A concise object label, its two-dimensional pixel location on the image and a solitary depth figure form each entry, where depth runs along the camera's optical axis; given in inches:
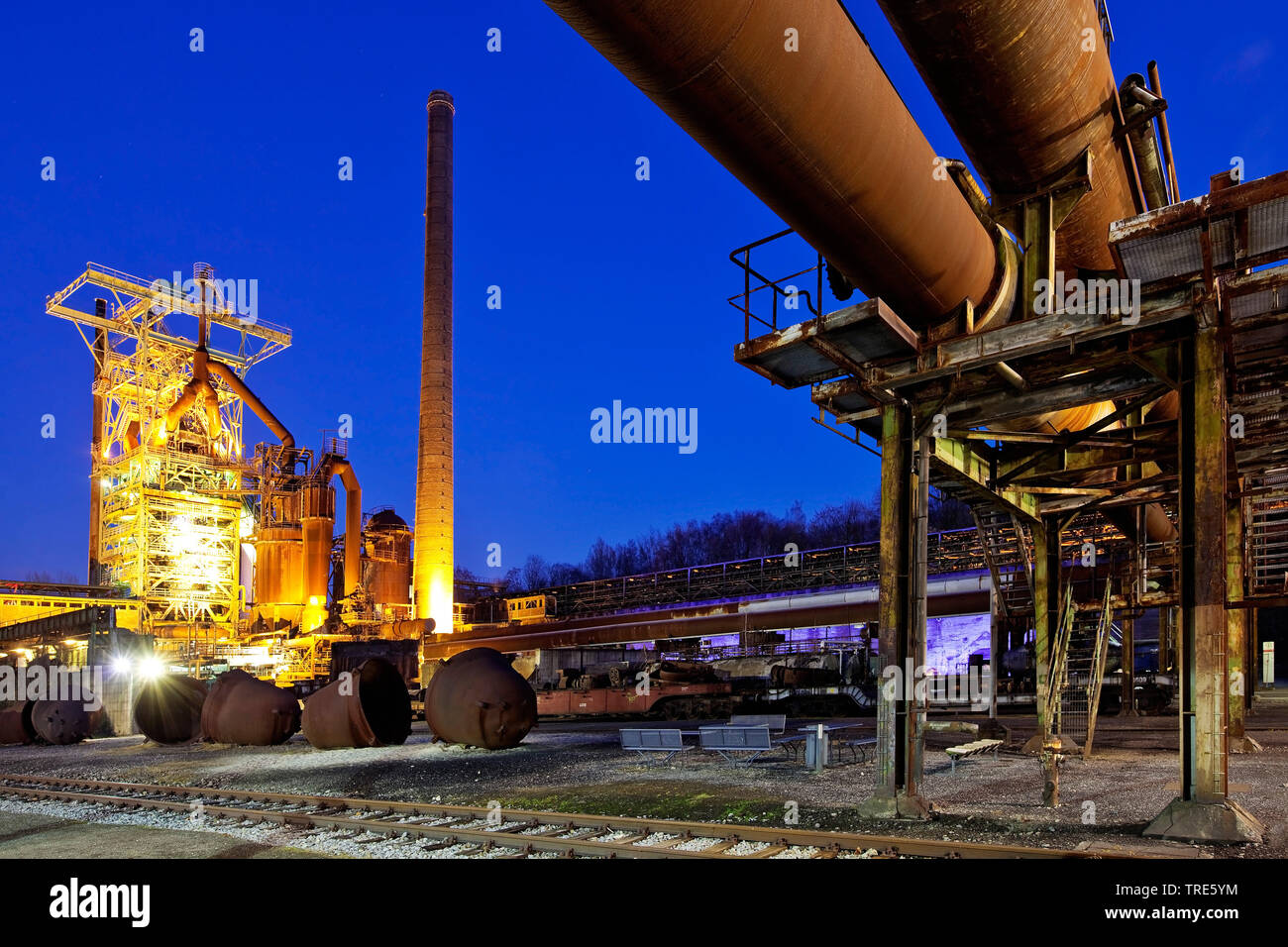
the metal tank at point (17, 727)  1035.3
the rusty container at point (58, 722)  1020.5
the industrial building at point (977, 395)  249.1
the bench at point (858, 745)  656.4
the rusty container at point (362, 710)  809.5
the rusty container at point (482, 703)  764.0
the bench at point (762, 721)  716.0
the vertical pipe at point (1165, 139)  364.8
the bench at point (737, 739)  592.4
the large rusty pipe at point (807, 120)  197.6
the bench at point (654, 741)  669.9
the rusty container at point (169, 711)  991.0
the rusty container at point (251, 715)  889.5
